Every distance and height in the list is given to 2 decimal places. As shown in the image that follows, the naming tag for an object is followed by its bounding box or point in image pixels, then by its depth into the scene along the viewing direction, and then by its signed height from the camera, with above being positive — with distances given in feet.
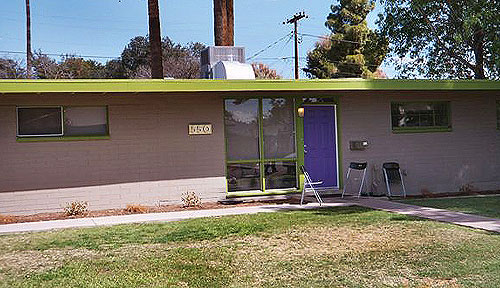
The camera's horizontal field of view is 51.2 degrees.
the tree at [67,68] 107.86 +20.16
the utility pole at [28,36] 91.15 +21.87
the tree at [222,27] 50.05 +12.35
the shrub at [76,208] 31.07 -2.95
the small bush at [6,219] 29.01 -3.22
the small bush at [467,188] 40.23 -3.34
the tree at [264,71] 128.36 +20.38
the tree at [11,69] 99.60 +18.00
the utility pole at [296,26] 101.24 +24.94
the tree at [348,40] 102.63 +21.87
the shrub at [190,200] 33.94 -2.92
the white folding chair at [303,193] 32.52 -2.67
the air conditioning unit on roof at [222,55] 40.42 +7.70
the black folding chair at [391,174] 37.78 -1.92
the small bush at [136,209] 31.91 -3.18
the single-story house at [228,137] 31.30 +1.08
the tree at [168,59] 116.98 +23.23
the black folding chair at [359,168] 35.76 -1.32
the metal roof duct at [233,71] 35.76 +5.77
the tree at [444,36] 48.14 +11.38
